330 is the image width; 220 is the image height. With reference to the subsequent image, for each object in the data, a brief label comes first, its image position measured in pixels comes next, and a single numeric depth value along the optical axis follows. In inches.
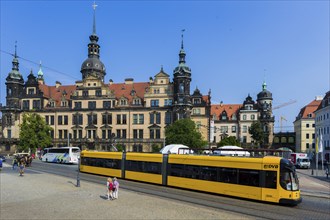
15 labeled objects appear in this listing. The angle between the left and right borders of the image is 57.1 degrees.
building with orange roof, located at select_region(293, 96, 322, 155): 3602.4
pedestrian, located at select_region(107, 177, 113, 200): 752.3
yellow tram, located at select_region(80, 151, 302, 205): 687.1
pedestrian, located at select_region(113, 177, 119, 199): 753.6
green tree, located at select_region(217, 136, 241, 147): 2327.8
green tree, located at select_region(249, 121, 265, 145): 3004.4
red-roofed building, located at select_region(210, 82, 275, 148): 3297.2
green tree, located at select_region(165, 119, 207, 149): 2065.7
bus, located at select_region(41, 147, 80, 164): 1895.9
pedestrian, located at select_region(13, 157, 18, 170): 1622.8
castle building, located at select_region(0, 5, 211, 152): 2694.4
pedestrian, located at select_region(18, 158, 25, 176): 1265.3
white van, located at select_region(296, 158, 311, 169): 1977.1
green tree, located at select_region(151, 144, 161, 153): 2574.1
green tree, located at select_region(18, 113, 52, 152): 2439.7
